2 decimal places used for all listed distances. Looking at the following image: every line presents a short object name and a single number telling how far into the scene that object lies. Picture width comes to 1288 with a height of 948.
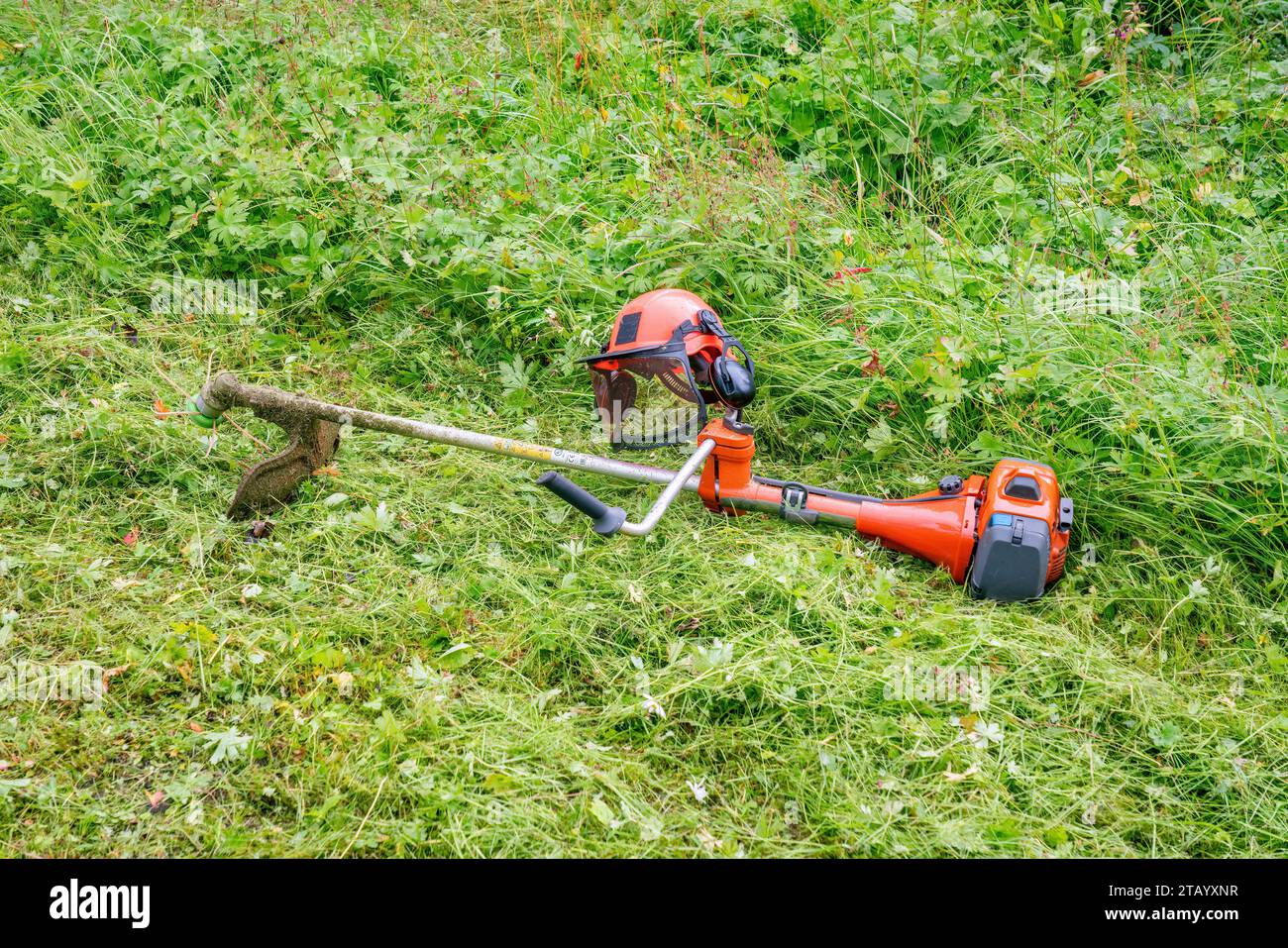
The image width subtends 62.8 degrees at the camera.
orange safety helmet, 3.18
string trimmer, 3.02
